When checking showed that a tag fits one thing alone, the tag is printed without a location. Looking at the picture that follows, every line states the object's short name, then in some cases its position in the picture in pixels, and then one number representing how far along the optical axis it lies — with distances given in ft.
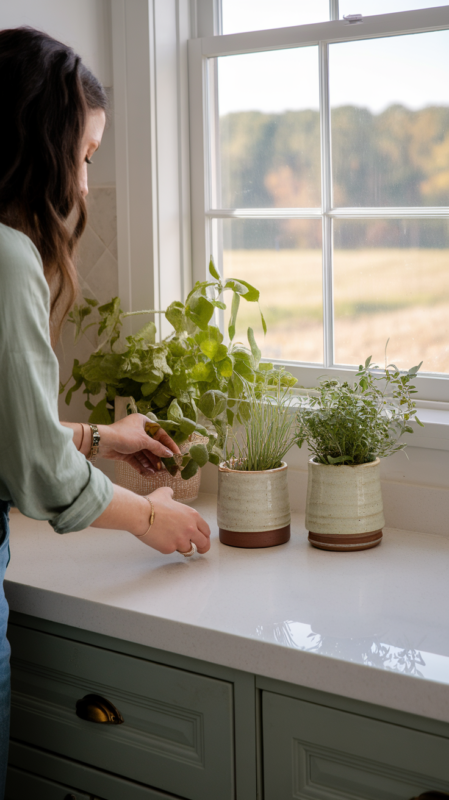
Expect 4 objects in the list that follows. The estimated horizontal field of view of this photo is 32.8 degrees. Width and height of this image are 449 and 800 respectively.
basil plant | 4.58
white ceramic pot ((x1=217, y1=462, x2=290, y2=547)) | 4.18
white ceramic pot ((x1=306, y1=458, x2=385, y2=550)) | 4.09
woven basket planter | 4.93
